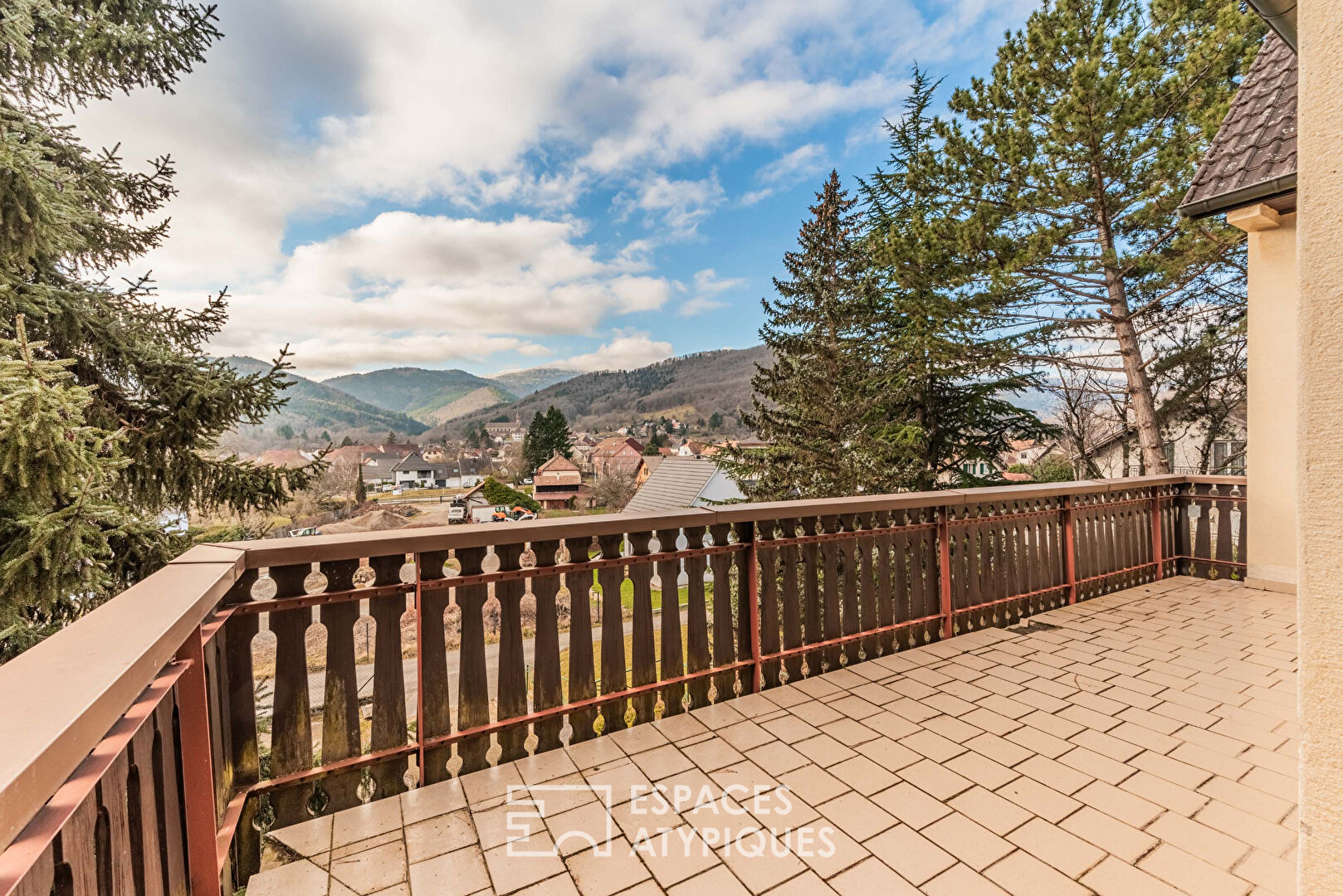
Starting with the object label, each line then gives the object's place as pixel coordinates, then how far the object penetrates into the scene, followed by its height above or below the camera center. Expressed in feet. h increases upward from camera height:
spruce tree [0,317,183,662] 7.98 -0.94
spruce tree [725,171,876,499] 36.70 +4.05
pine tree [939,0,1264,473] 22.80 +11.71
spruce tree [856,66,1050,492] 29.86 +4.35
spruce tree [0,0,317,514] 12.35 +4.13
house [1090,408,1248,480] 33.94 -2.86
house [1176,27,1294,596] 15.02 +3.55
